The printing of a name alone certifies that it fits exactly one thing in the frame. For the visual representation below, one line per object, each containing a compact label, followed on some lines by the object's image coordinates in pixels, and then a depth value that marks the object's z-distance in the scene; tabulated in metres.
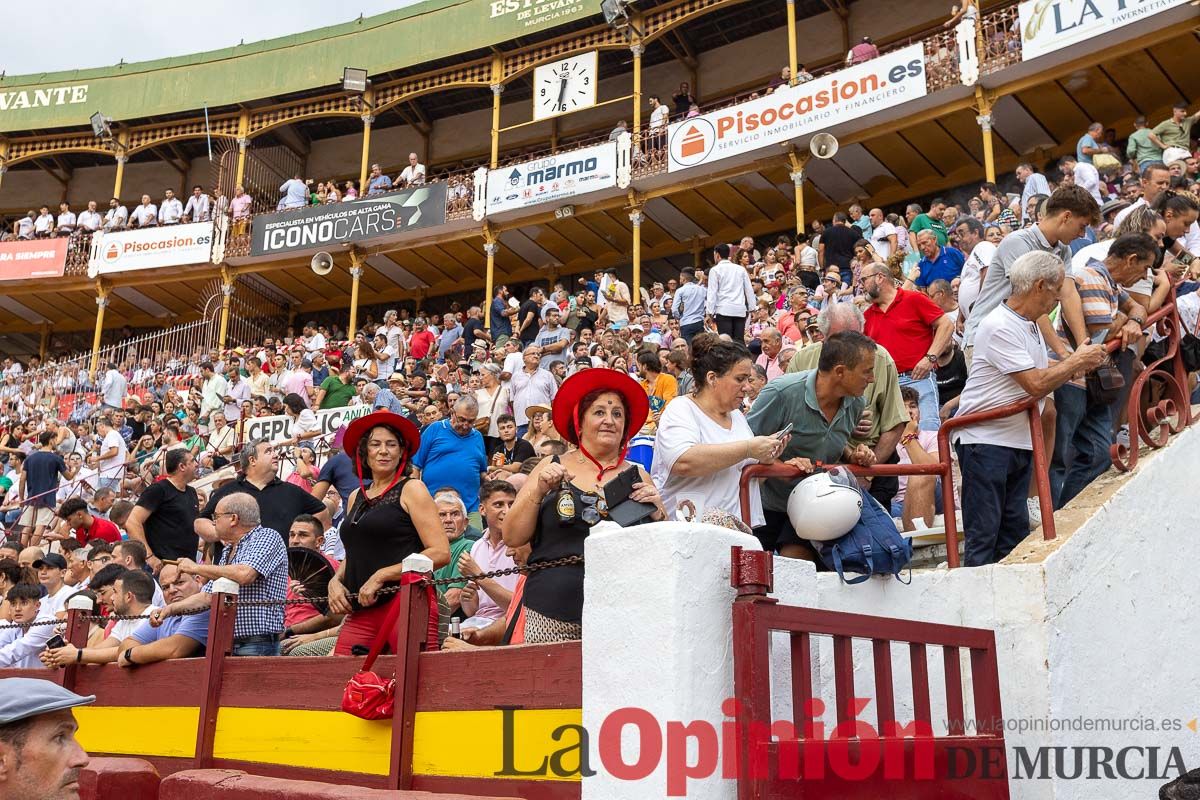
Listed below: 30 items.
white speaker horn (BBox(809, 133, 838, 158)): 18.48
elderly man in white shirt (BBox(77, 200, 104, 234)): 26.80
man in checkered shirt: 5.17
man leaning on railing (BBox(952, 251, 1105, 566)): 4.58
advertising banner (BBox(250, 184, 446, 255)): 22.98
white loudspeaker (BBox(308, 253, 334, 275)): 24.39
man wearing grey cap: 2.66
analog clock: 22.09
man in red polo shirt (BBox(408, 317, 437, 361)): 18.30
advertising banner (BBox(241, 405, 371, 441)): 13.50
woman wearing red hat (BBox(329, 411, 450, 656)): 4.55
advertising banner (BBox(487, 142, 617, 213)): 20.97
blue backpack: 4.01
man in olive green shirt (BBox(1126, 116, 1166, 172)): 13.77
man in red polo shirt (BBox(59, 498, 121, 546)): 10.84
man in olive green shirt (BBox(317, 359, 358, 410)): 14.16
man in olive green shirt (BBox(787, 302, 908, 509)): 4.92
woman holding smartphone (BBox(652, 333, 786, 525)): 4.12
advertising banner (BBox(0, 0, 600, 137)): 23.16
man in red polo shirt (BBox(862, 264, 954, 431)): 7.31
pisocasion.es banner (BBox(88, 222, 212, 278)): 25.27
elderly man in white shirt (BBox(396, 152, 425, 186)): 23.73
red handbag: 4.03
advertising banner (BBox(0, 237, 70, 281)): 26.52
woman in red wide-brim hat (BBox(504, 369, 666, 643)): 3.86
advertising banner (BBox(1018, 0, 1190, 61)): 15.18
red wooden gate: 3.03
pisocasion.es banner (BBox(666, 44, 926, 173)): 17.53
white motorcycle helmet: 4.03
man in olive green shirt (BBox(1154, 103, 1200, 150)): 13.62
